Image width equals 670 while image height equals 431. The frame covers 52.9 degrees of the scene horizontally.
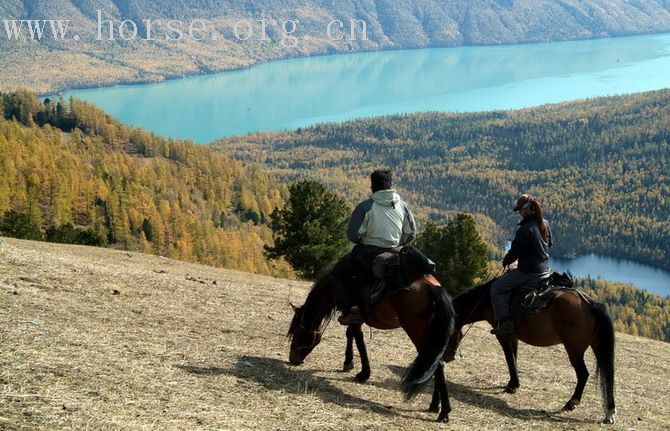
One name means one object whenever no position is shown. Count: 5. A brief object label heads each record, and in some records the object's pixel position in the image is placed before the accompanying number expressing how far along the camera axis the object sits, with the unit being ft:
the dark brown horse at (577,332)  38.50
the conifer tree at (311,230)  116.16
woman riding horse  39.04
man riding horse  35.99
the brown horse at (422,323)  33.47
